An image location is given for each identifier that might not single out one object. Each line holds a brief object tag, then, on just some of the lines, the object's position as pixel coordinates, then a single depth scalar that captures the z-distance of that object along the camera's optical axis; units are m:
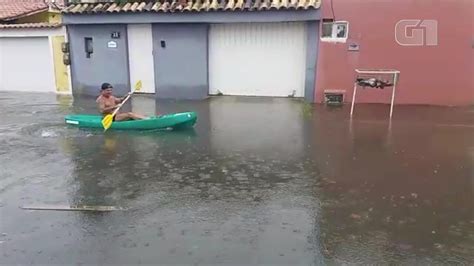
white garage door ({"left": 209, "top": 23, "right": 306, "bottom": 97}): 14.38
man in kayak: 10.27
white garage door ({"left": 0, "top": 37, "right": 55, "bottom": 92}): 16.78
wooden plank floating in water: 5.93
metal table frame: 11.50
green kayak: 10.09
